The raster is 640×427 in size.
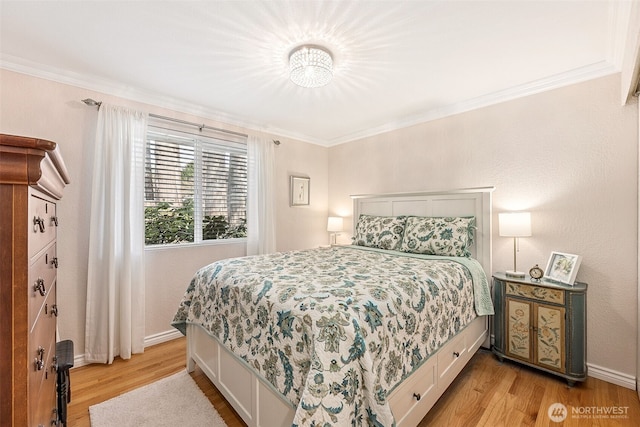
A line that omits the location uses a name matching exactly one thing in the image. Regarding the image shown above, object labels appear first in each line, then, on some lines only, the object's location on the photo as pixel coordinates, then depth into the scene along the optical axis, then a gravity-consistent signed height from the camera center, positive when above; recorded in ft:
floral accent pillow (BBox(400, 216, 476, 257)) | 8.46 -0.79
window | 9.17 +0.91
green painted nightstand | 6.61 -2.92
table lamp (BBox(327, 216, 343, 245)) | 13.24 -0.64
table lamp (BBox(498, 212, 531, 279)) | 7.59 -0.37
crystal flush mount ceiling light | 6.28 +3.47
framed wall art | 12.92 +1.05
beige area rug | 5.54 -4.27
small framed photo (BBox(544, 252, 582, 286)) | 6.89 -1.46
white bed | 4.56 -3.20
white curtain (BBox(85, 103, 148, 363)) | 7.76 -0.84
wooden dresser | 2.10 -0.49
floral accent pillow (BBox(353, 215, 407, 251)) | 9.87 -0.75
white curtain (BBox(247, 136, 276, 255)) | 11.23 +0.46
